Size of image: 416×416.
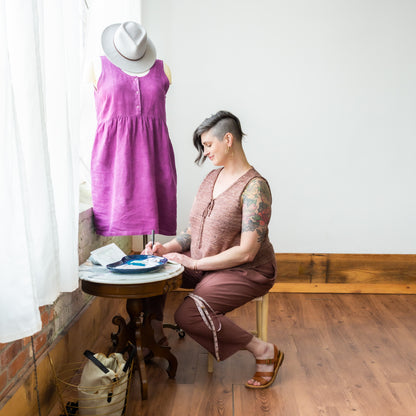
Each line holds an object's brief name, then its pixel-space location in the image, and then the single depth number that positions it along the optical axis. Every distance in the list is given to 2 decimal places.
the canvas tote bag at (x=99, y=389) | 1.85
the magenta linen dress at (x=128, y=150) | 2.31
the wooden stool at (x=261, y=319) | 2.39
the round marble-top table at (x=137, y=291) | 1.95
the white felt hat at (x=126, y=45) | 2.24
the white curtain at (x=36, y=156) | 1.22
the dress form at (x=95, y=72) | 2.29
